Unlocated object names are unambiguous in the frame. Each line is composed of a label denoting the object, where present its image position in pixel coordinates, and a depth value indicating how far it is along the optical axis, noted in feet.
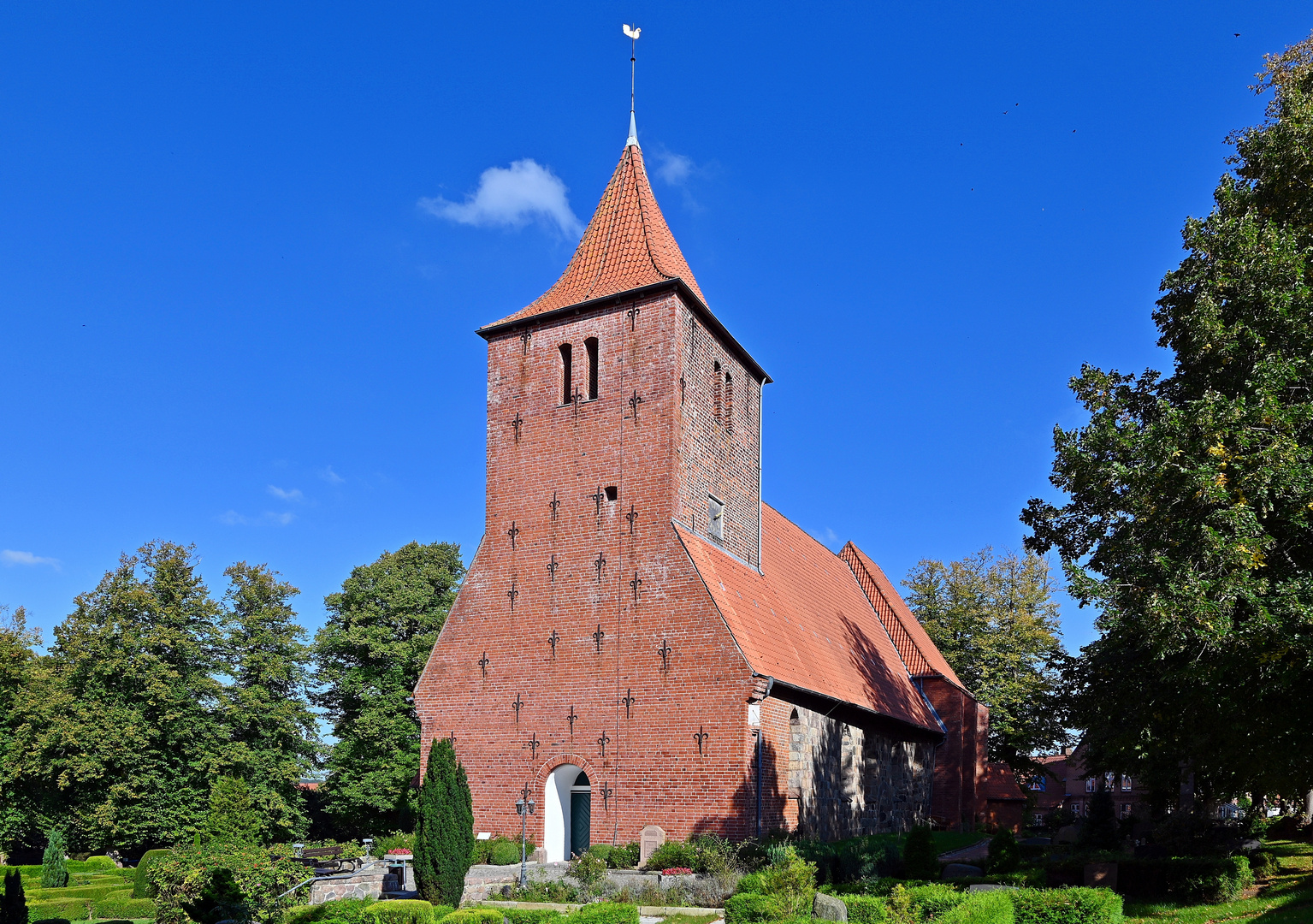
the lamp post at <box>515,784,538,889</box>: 61.67
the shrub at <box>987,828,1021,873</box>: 62.34
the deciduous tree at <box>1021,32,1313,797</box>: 40.47
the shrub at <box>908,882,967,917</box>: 42.32
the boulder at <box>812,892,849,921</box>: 43.41
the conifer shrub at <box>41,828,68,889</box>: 93.15
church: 64.39
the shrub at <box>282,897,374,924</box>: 44.57
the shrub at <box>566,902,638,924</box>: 40.75
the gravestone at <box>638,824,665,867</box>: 62.49
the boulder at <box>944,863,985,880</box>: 67.51
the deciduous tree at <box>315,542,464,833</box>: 117.50
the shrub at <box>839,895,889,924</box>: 42.73
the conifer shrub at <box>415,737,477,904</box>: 59.52
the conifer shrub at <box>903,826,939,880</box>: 60.13
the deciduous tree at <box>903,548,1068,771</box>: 136.77
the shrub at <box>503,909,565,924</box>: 42.05
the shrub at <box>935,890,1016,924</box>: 38.93
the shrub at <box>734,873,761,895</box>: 45.47
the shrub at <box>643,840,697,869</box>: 59.36
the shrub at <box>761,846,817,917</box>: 43.87
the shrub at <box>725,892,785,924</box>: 41.60
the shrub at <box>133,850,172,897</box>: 85.35
